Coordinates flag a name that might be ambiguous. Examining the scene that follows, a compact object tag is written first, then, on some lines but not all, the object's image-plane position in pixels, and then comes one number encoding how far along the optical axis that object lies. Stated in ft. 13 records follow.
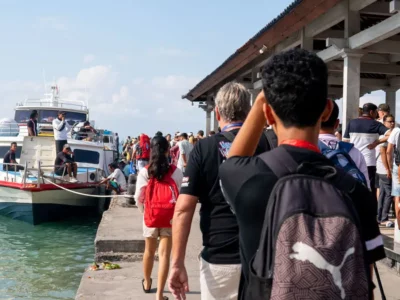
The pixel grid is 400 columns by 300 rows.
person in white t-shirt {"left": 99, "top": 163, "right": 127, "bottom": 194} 57.36
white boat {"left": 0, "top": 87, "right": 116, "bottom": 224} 53.52
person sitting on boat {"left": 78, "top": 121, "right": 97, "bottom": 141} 66.61
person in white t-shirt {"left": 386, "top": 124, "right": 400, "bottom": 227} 22.81
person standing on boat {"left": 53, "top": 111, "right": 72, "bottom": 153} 55.53
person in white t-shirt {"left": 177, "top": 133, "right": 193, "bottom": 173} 43.70
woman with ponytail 18.79
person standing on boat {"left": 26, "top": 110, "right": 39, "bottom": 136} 61.03
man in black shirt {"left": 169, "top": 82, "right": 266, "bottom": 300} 10.59
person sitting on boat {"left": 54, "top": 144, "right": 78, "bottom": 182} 54.81
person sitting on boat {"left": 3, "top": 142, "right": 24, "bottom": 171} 58.03
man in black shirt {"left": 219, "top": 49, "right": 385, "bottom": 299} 5.88
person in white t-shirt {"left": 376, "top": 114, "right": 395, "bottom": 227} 27.12
